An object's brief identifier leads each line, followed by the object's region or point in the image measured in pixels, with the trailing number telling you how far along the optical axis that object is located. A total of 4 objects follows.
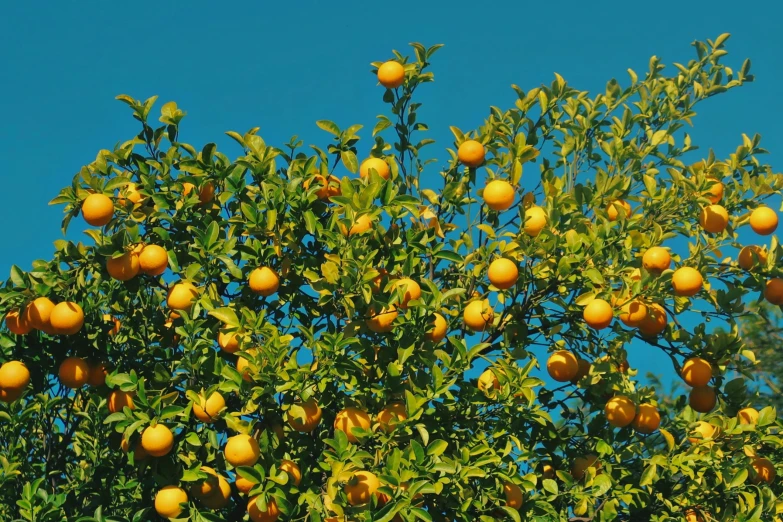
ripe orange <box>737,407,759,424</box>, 5.90
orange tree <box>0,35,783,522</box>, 5.10
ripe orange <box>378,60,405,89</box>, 6.13
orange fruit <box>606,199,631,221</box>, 5.83
